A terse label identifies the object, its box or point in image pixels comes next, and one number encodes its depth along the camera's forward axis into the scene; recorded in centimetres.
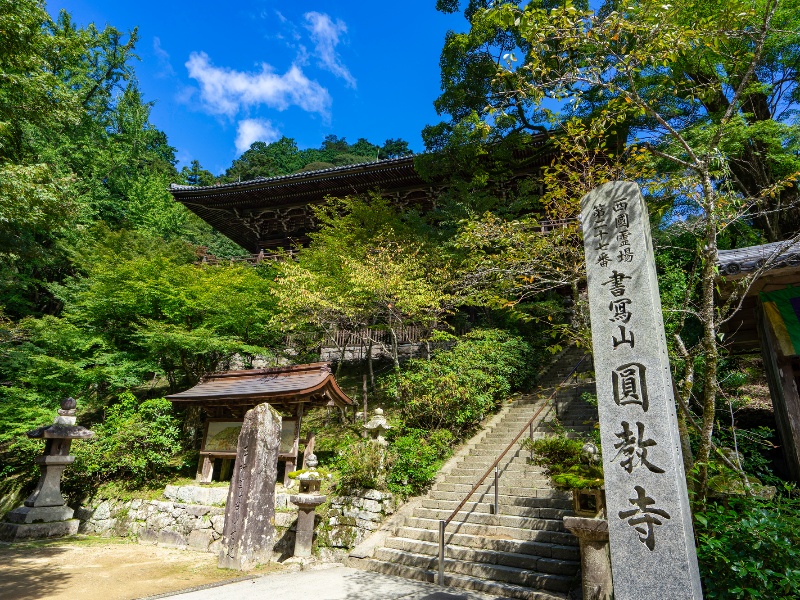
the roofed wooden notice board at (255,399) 945
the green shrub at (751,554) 338
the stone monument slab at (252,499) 698
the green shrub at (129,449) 1016
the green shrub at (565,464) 490
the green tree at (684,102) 418
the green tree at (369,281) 1105
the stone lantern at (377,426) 864
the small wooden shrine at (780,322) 494
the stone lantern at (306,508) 714
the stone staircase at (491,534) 560
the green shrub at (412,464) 829
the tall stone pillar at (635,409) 329
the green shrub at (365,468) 788
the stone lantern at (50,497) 914
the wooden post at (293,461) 920
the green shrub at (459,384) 995
